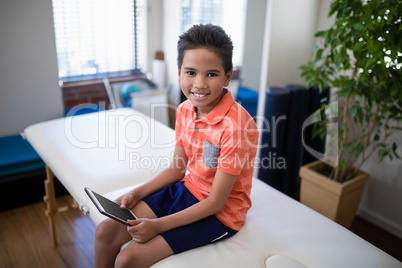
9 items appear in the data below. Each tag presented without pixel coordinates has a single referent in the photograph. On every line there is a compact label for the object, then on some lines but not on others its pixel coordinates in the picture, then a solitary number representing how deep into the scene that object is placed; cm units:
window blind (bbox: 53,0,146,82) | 255
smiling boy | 102
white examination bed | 102
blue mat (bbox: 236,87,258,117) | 252
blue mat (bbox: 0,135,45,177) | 204
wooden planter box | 184
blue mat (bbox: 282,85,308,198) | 206
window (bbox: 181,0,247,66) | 241
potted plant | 147
